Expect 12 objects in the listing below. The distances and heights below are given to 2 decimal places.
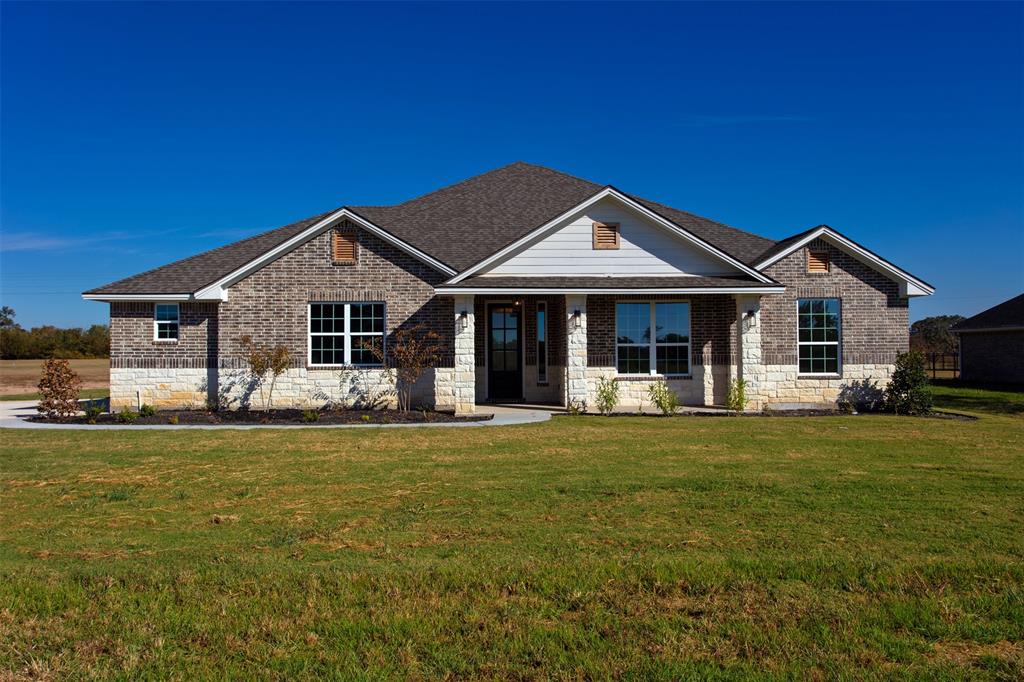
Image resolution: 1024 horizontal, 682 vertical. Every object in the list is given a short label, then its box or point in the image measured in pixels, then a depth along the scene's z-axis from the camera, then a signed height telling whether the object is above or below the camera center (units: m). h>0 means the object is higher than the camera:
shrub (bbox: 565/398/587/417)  17.20 -1.18
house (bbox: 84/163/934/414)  17.59 +1.28
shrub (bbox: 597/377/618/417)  17.25 -0.92
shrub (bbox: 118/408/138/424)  15.60 -1.24
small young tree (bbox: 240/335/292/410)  17.17 -0.04
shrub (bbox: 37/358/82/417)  16.09 -0.67
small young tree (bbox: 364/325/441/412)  17.42 +0.10
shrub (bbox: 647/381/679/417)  16.75 -0.99
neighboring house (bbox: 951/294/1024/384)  29.30 +0.50
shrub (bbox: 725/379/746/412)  17.42 -0.99
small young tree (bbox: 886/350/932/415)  17.39 -0.82
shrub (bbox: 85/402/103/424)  15.78 -1.18
